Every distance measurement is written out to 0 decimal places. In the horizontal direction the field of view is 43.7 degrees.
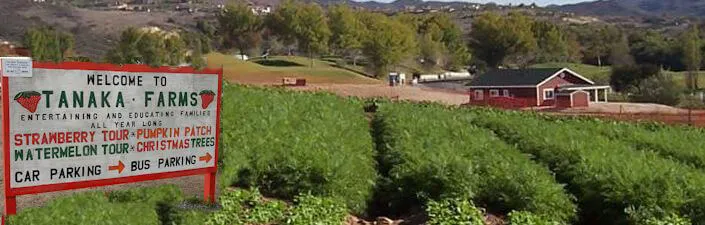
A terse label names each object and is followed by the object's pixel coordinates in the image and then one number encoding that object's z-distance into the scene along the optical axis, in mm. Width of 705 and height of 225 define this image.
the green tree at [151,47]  62722
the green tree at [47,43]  61531
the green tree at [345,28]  103062
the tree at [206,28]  129475
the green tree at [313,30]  102438
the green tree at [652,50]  115750
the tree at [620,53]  111938
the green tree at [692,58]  83094
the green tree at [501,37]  109688
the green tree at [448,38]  113562
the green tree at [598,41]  126375
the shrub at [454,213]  8820
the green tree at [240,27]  116188
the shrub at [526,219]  8969
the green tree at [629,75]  69375
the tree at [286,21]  106375
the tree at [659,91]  60781
